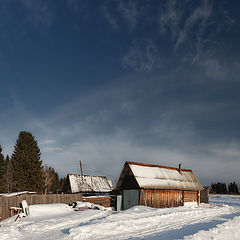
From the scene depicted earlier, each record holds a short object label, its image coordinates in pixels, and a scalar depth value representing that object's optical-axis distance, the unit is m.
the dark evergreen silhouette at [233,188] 102.19
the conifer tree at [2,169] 48.60
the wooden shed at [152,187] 28.77
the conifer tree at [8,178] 49.94
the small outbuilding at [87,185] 40.47
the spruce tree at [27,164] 41.91
